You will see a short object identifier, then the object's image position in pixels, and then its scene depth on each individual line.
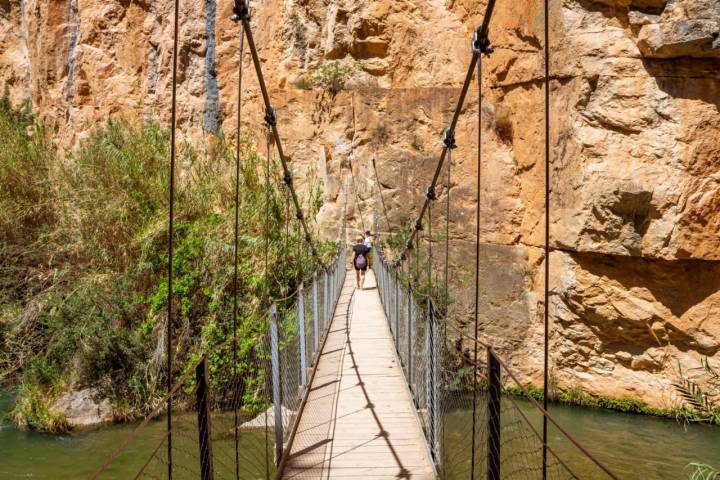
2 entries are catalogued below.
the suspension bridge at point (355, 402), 3.04
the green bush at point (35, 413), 7.20
